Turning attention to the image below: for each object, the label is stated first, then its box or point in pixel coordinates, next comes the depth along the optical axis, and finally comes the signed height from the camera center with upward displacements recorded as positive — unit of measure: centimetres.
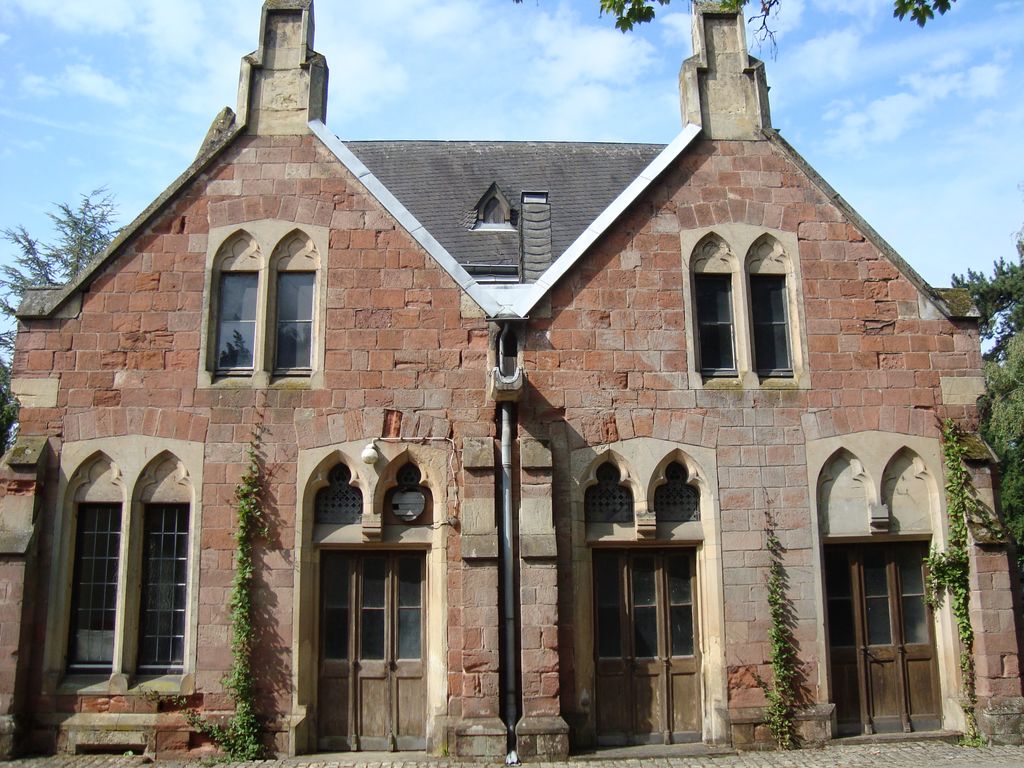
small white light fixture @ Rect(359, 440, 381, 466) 1033 +144
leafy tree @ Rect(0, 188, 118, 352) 2973 +1123
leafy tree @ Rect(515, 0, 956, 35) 809 +500
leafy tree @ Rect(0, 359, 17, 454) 2061 +380
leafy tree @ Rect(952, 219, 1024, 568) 2514 +550
